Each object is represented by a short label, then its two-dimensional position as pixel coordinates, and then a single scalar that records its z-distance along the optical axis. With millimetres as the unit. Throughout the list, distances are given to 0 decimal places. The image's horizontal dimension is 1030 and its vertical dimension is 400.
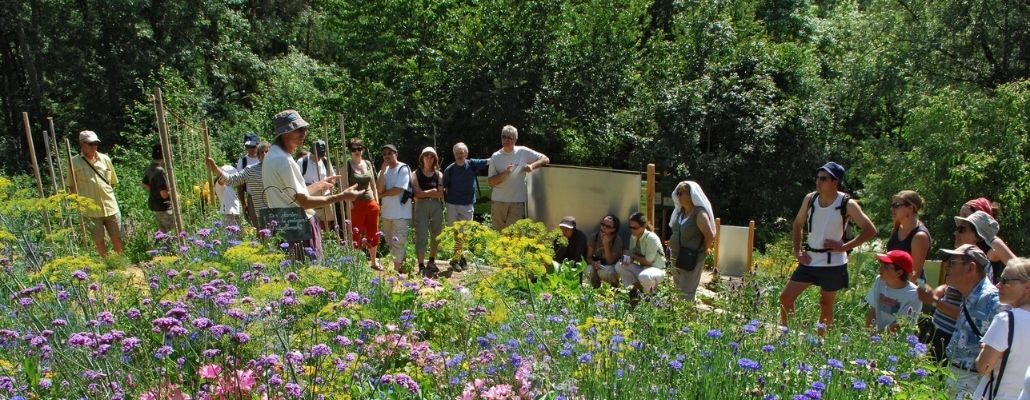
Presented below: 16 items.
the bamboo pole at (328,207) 7604
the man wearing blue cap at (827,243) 5844
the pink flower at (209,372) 2831
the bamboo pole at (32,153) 7521
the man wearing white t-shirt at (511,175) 7918
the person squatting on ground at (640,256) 6887
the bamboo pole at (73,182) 7304
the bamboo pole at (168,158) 6168
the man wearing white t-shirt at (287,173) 4812
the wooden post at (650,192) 7828
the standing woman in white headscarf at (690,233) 6281
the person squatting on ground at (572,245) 7594
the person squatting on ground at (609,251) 7340
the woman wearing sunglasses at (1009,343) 3506
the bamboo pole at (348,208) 6530
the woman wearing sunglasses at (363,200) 7809
